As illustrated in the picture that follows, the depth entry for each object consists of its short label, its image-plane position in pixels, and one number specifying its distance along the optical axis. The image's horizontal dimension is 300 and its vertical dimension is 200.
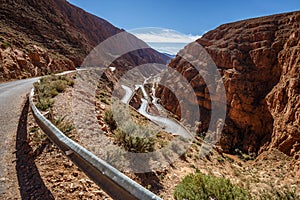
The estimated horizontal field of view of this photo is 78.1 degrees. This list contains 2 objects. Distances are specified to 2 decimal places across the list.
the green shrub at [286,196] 5.59
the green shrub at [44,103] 6.58
